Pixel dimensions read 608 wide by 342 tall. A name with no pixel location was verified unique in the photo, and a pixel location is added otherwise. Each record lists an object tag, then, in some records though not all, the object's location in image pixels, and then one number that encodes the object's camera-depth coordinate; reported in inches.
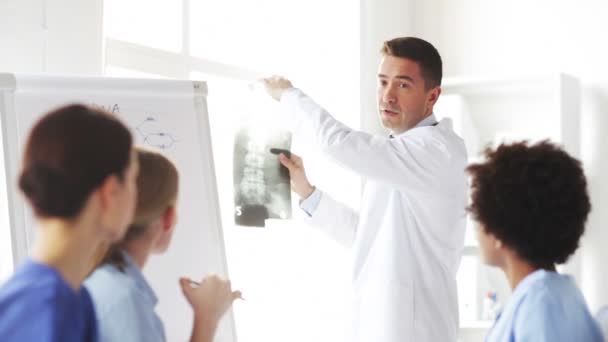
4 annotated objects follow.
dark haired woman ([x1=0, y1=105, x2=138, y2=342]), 73.5
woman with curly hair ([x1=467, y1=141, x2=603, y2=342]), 97.5
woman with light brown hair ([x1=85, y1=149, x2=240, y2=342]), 91.0
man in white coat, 128.1
